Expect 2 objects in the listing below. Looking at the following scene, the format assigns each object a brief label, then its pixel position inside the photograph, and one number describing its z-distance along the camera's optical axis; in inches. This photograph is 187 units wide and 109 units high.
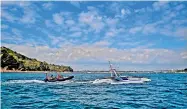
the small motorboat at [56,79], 1510.6
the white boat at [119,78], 1437.7
